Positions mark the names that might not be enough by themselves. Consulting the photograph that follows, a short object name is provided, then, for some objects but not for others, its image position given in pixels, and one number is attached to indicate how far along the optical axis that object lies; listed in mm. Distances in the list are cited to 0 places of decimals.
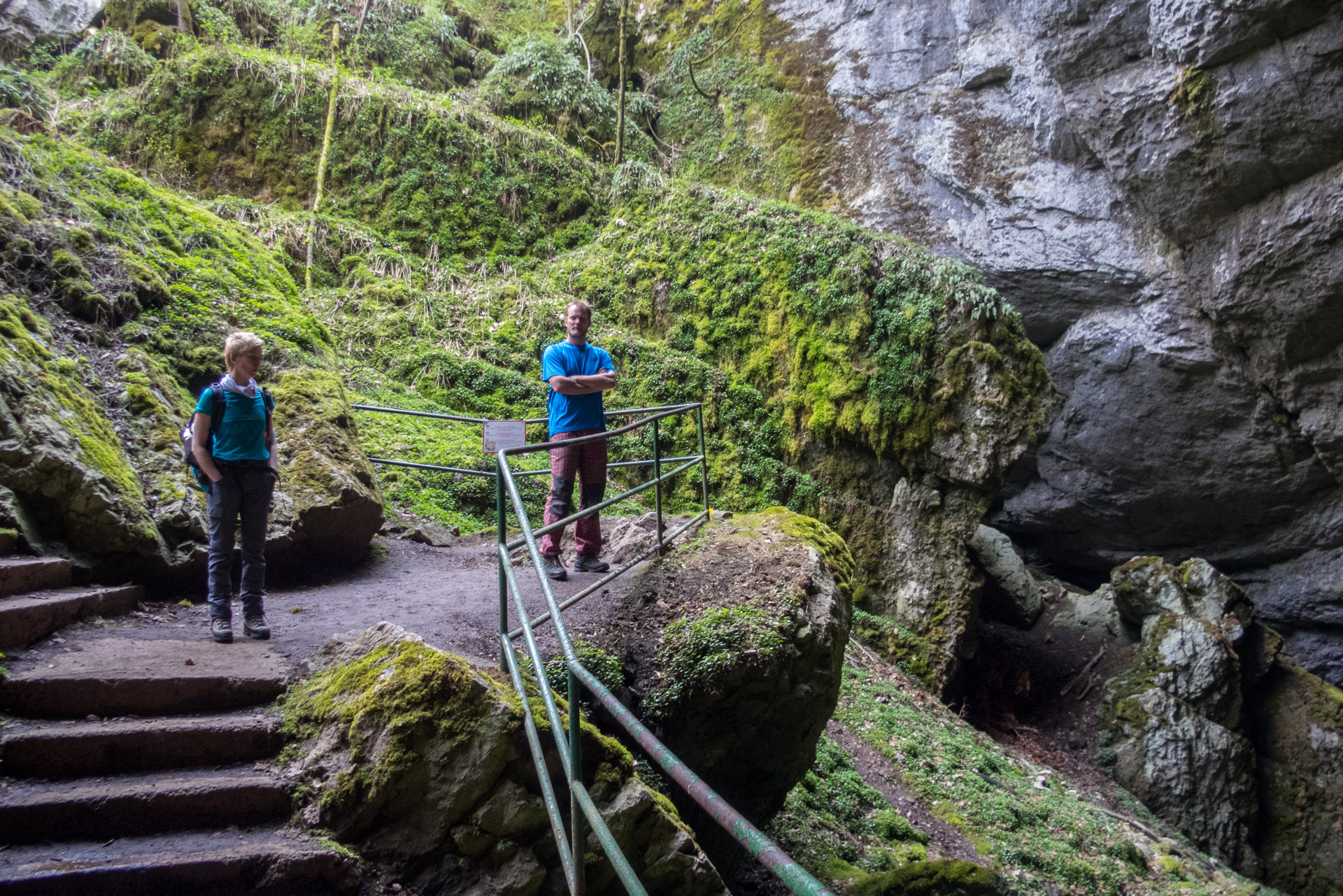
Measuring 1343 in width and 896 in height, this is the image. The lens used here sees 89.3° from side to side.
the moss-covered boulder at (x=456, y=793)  2322
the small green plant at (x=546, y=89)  15570
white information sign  5801
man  4473
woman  3533
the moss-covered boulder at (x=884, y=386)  9875
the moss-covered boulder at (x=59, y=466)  3594
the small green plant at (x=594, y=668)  3137
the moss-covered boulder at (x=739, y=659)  3381
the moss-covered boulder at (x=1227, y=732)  9375
